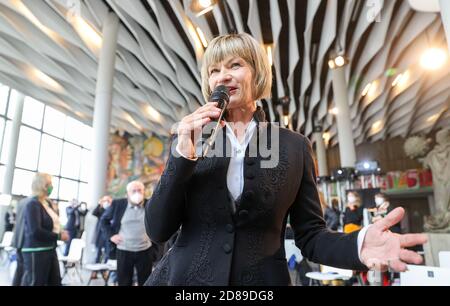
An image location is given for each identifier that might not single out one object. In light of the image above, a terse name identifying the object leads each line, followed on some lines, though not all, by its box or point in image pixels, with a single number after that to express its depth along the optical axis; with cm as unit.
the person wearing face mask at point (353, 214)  588
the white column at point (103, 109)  763
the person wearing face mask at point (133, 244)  399
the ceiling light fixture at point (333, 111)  1421
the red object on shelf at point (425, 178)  1703
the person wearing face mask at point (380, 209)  495
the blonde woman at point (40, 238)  332
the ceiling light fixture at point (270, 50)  906
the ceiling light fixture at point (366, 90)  1172
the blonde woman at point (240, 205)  71
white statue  825
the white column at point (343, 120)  957
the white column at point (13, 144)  1222
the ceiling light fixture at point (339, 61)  912
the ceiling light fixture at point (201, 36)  760
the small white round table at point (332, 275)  435
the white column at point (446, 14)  360
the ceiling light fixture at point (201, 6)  614
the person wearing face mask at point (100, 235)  589
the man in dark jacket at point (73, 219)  734
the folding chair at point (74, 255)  637
